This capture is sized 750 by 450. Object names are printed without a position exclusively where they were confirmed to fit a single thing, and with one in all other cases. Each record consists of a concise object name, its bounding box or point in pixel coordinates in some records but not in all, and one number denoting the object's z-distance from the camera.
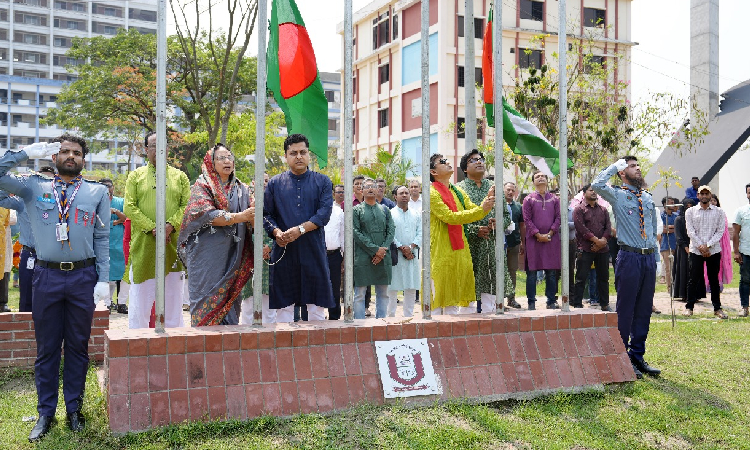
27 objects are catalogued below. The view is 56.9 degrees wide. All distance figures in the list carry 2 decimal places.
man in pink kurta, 9.61
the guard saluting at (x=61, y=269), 4.58
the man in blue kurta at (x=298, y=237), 5.56
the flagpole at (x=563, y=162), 5.86
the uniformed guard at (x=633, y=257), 6.30
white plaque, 4.92
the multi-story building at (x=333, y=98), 60.36
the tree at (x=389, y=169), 23.78
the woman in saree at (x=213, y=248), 5.54
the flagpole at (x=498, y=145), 5.73
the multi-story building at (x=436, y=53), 33.03
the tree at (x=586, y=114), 15.16
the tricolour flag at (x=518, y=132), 6.12
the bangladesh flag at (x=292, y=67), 5.16
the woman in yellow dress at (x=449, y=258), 6.34
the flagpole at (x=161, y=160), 4.54
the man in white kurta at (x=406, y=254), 9.16
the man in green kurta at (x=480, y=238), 6.63
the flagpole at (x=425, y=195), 5.41
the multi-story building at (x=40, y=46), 64.12
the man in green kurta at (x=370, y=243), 8.23
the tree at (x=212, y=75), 22.67
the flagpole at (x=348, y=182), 5.14
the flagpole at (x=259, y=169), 4.91
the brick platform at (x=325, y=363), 4.39
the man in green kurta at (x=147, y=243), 6.27
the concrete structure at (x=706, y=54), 22.59
